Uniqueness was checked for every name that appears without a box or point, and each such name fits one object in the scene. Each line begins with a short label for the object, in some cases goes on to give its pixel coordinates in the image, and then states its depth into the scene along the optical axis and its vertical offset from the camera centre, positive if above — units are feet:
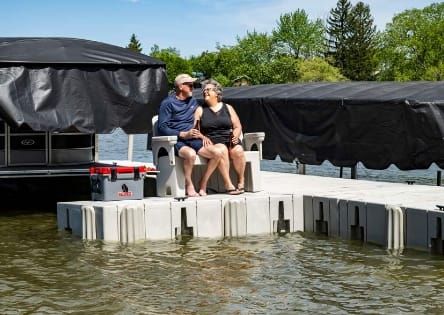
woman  32.58 +0.36
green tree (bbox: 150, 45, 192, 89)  386.22 +31.99
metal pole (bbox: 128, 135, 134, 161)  47.12 -0.58
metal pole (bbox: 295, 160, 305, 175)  48.41 -1.94
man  31.94 +0.24
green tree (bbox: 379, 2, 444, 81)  254.68 +26.25
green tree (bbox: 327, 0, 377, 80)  261.44 +28.95
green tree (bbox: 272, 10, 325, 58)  301.84 +34.84
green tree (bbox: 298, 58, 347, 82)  247.91 +18.54
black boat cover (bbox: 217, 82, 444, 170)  38.42 +0.60
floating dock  28.50 -2.85
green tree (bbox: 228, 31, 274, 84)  295.07 +29.04
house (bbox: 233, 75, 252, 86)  282.95 +18.14
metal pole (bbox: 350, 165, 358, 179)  44.08 -2.01
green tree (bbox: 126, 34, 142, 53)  436.76 +47.59
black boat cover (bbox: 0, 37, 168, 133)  35.50 +2.20
